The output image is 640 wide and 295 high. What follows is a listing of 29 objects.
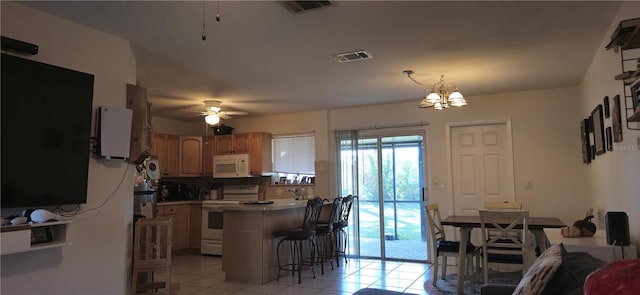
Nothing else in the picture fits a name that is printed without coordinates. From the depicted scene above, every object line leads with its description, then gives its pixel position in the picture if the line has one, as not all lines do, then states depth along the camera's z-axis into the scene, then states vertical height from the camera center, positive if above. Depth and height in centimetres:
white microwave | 683 +27
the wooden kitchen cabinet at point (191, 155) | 720 +48
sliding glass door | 615 -16
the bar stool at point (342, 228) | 569 -69
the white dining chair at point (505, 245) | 388 -67
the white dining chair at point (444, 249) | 432 -77
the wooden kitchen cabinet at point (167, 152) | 685 +52
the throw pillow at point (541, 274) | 160 -40
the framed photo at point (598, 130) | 367 +46
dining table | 403 -51
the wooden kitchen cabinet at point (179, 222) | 659 -70
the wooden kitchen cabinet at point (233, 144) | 700 +67
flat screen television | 250 +34
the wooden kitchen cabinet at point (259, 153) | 684 +48
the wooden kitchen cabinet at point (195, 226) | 691 -78
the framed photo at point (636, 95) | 219 +47
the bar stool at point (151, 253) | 365 -68
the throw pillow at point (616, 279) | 121 -32
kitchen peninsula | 470 -75
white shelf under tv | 235 -34
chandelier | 399 +82
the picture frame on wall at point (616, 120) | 295 +44
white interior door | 545 +19
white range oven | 655 -73
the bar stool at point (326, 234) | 532 -72
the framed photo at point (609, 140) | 333 +32
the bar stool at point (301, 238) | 478 -69
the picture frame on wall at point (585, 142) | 454 +42
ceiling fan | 567 +105
